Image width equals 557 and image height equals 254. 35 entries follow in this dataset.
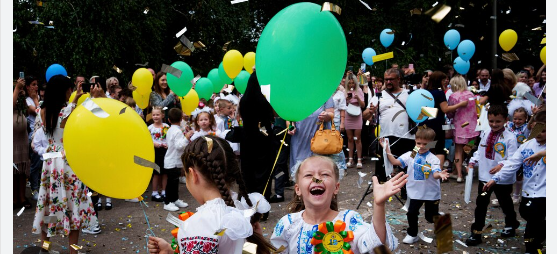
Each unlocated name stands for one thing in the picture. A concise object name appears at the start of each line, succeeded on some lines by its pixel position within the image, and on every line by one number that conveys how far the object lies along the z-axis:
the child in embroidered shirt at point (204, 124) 6.82
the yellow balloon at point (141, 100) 7.34
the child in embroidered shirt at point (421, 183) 4.93
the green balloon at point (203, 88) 8.24
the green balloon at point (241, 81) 8.21
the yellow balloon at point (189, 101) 7.23
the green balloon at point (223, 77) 8.75
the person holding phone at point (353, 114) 8.65
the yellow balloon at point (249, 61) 8.01
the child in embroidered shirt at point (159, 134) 6.84
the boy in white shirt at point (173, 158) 6.52
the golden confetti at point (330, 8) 3.27
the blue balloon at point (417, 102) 5.92
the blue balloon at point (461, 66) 9.52
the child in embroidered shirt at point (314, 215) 2.48
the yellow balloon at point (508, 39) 9.16
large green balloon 3.31
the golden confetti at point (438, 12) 2.65
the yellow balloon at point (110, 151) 2.87
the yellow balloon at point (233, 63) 7.96
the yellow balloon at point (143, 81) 7.07
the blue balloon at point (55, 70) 7.37
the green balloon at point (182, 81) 6.73
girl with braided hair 2.23
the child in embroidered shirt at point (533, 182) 4.35
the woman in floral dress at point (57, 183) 4.61
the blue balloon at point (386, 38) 10.29
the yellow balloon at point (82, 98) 4.76
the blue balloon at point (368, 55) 10.61
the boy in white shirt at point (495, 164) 4.88
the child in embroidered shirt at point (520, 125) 5.41
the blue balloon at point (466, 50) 9.55
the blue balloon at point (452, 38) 10.03
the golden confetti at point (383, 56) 4.04
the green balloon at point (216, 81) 9.22
